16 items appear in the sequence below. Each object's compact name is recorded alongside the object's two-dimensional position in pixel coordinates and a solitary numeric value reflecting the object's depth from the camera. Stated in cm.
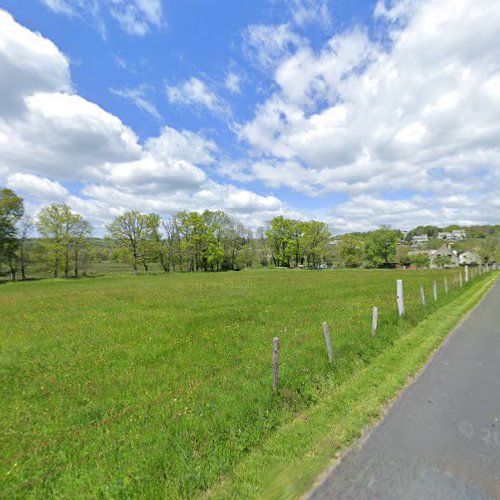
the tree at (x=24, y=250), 5249
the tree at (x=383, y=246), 8871
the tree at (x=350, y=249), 9319
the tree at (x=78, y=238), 5491
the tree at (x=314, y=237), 8038
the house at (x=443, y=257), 9838
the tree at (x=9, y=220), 4478
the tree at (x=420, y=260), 9525
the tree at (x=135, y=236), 5909
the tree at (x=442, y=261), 9762
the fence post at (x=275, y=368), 572
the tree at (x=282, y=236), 8006
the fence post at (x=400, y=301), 1216
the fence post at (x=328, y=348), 720
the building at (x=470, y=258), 9468
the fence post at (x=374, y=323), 952
